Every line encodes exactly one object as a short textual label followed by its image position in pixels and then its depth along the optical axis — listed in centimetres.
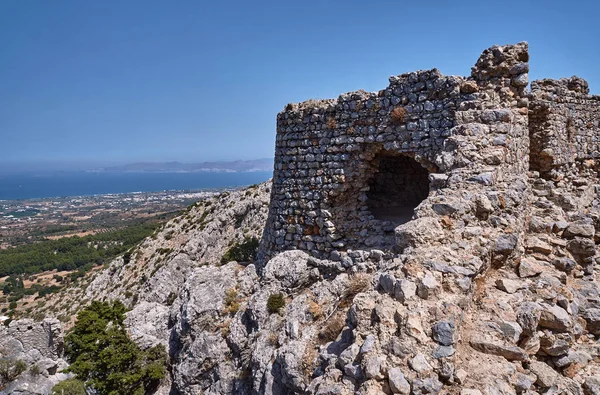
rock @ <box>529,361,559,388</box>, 376
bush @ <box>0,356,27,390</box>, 1300
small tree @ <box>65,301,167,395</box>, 1059
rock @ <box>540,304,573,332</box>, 428
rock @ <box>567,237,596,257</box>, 579
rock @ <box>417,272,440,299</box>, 407
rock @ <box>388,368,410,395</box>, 334
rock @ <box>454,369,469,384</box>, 344
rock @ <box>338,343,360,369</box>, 389
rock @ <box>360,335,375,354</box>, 378
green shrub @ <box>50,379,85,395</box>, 1095
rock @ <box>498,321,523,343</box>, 396
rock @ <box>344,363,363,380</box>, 368
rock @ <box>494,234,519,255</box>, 507
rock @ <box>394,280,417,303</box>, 407
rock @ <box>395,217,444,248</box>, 491
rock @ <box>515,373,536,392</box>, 356
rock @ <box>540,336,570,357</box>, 419
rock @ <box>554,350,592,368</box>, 417
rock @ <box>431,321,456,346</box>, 365
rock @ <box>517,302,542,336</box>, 412
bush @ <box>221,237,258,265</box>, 1407
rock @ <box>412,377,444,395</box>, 332
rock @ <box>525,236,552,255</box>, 570
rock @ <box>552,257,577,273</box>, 543
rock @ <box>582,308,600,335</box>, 468
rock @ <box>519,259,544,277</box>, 517
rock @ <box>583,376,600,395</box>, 388
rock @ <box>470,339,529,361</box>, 381
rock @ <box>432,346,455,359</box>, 353
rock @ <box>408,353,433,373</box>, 345
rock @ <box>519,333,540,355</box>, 408
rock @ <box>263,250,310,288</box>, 916
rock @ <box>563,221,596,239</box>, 603
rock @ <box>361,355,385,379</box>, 352
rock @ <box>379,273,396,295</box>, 426
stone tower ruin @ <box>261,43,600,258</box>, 693
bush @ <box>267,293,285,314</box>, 871
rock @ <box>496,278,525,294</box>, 473
